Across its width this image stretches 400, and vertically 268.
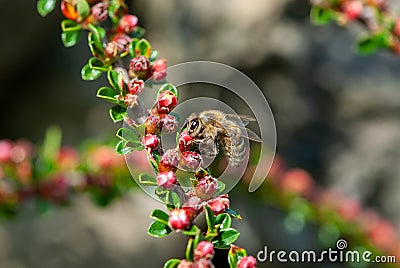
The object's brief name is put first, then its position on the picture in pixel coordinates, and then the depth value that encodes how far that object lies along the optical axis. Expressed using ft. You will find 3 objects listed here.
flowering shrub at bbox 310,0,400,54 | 1.52
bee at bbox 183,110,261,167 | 1.32
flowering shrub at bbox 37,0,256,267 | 1.20
